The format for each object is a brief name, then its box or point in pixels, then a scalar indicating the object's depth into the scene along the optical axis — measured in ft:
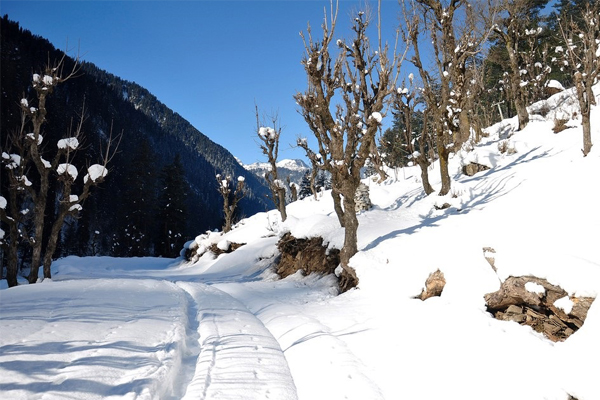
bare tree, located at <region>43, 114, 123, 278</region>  37.35
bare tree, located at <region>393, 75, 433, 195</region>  47.12
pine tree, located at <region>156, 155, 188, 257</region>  121.60
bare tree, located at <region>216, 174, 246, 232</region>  81.57
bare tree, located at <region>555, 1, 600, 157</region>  33.68
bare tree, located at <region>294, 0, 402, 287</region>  27.96
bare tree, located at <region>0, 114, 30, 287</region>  35.63
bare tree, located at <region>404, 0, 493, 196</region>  38.17
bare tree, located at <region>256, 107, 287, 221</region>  59.00
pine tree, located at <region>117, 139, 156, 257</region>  131.85
